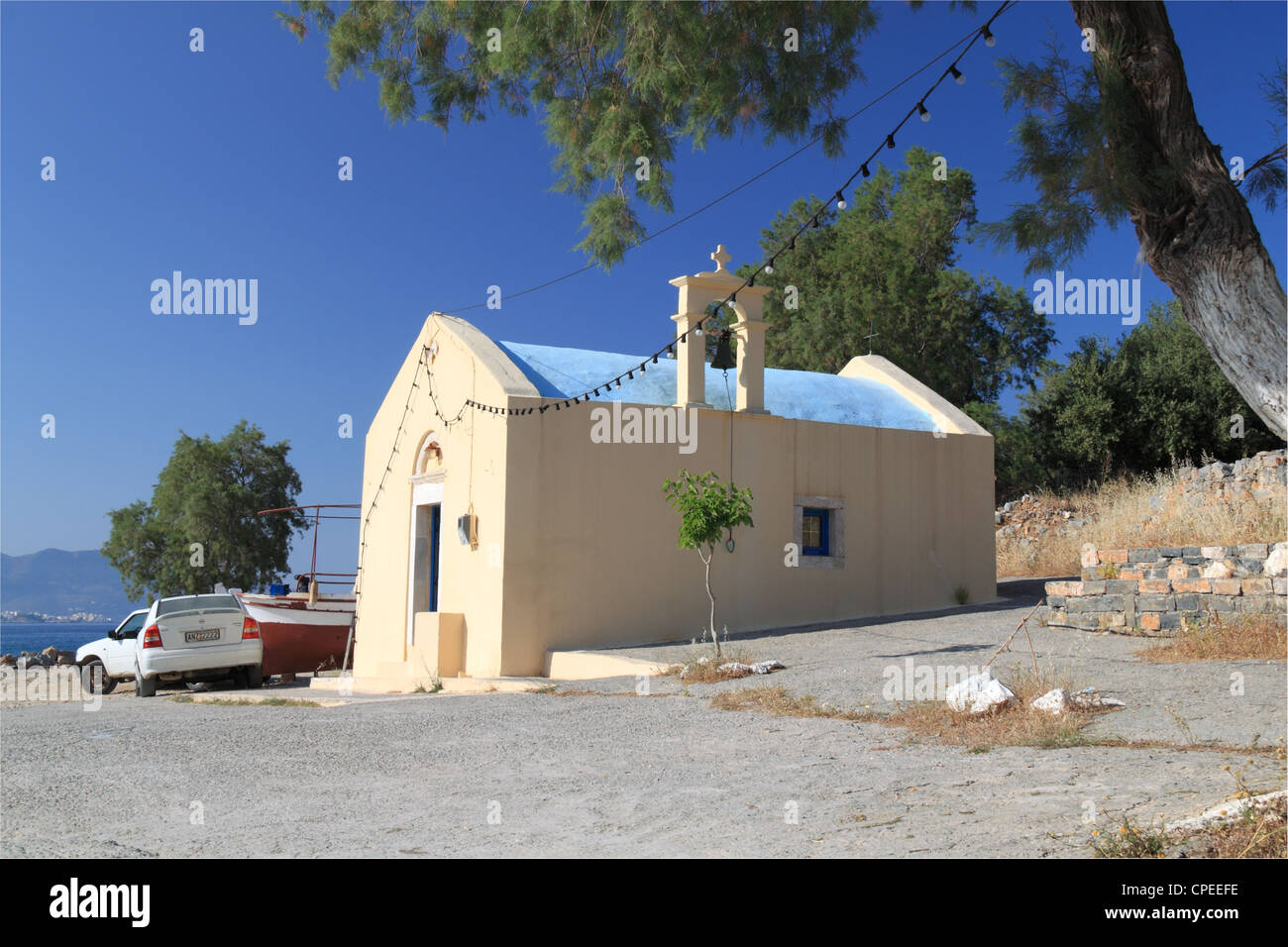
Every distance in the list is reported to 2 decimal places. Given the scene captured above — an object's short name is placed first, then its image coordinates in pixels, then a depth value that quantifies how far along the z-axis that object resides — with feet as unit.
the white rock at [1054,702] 24.79
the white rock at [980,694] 25.82
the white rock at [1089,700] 25.49
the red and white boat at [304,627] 67.97
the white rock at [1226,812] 14.60
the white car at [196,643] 48.26
